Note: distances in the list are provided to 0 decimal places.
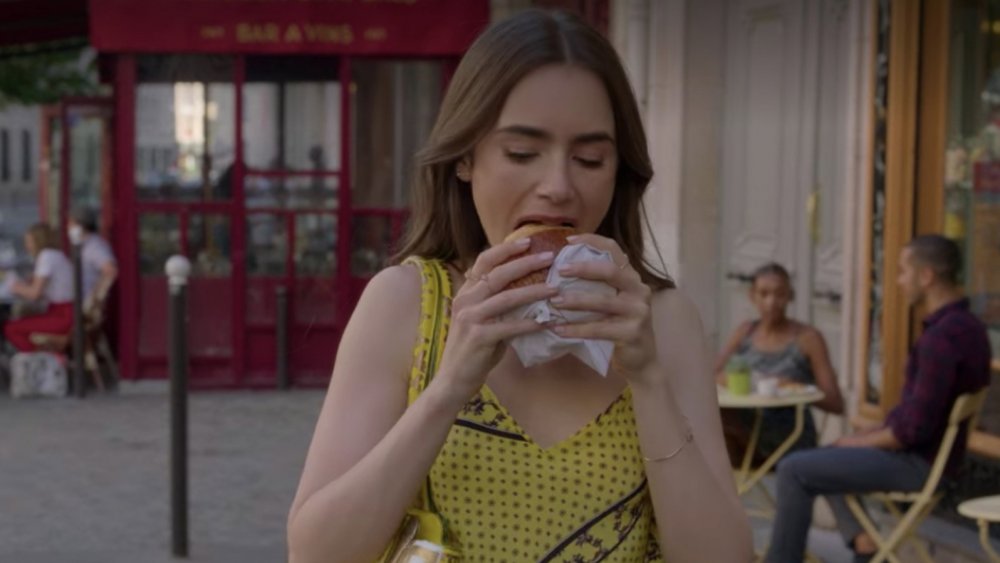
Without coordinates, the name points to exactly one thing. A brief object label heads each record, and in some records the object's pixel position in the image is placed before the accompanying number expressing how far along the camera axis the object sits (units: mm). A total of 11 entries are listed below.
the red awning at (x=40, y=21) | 15695
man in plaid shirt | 6379
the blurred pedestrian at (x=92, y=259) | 13977
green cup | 7324
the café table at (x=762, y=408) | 7176
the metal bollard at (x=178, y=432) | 7492
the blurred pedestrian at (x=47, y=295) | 13656
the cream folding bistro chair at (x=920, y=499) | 6367
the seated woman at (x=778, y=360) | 7508
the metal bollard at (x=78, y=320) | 13172
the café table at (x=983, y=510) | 5141
